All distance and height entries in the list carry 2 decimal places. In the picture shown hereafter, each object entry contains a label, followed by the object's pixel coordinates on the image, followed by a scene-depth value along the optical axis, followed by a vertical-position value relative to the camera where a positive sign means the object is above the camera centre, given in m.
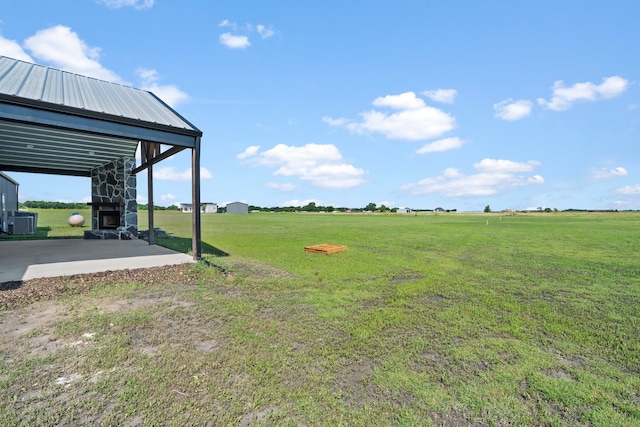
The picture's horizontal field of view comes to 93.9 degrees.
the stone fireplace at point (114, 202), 12.11 +0.59
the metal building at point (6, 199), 14.61 +0.95
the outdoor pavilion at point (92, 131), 5.45 +2.15
